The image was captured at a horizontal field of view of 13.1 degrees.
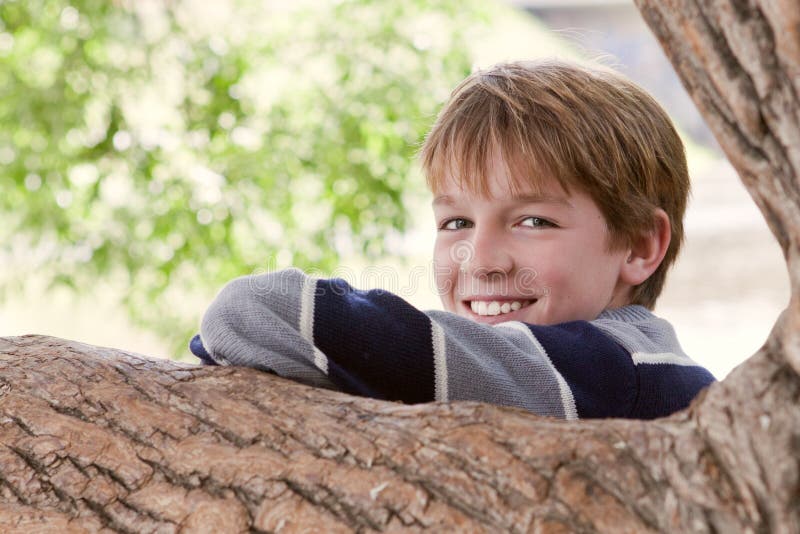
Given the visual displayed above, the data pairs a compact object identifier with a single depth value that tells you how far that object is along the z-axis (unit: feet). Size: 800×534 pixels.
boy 6.35
